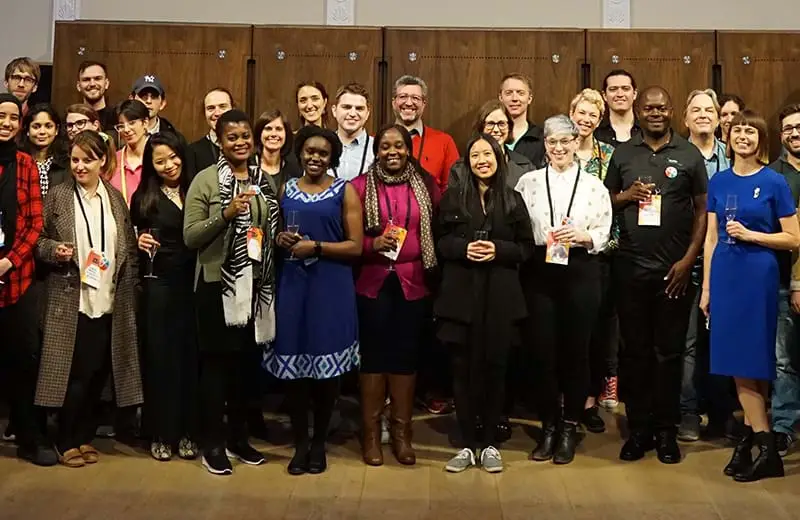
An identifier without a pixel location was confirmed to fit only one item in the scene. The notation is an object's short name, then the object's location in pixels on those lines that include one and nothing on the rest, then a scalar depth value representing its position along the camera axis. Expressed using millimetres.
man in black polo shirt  3748
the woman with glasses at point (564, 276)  3631
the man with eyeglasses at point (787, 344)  3885
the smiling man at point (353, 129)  4133
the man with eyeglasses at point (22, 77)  4527
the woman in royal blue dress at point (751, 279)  3527
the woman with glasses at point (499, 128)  4094
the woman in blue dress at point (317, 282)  3510
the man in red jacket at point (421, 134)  4332
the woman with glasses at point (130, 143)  4055
